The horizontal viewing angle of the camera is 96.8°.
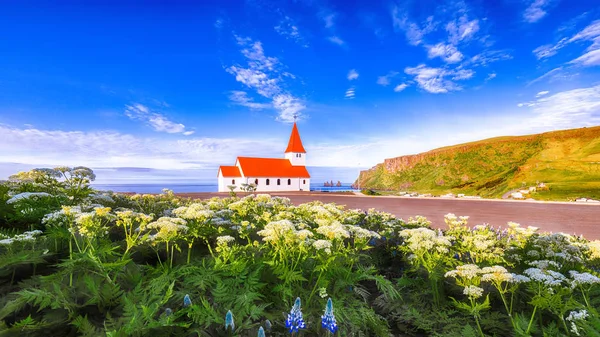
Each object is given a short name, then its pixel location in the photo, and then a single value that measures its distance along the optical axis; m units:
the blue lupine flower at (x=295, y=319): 2.46
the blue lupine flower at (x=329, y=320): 2.43
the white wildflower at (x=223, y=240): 3.61
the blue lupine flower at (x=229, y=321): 2.34
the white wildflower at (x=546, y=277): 3.09
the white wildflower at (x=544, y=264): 4.09
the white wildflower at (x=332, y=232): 3.67
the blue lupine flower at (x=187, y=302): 2.68
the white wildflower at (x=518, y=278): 3.18
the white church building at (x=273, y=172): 53.38
